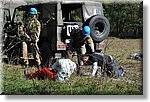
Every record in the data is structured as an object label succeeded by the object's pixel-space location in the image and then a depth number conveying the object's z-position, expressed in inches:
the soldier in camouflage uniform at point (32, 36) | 377.3
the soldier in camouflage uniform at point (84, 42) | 407.4
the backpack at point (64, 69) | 337.2
